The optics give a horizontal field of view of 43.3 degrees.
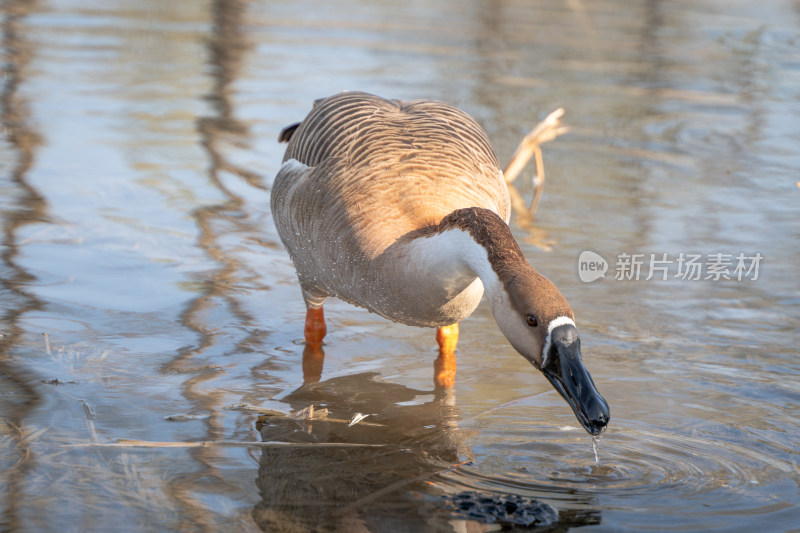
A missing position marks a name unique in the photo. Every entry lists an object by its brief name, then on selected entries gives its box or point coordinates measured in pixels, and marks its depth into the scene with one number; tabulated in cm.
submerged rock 390
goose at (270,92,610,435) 386
